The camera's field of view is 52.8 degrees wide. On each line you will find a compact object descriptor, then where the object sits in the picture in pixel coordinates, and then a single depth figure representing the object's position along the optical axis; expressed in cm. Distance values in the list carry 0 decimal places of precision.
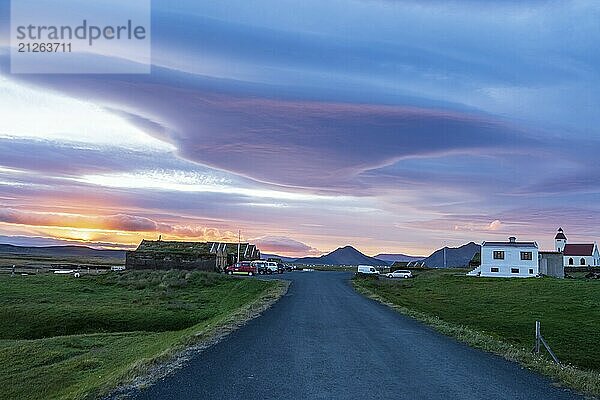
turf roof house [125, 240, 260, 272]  6975
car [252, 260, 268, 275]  7144
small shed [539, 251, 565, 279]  7819
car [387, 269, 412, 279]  8520
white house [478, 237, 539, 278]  7362
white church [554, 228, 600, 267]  10906
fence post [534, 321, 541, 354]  1825
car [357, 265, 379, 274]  8050
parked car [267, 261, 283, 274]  7574
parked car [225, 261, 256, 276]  6925
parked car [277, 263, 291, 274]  8031
